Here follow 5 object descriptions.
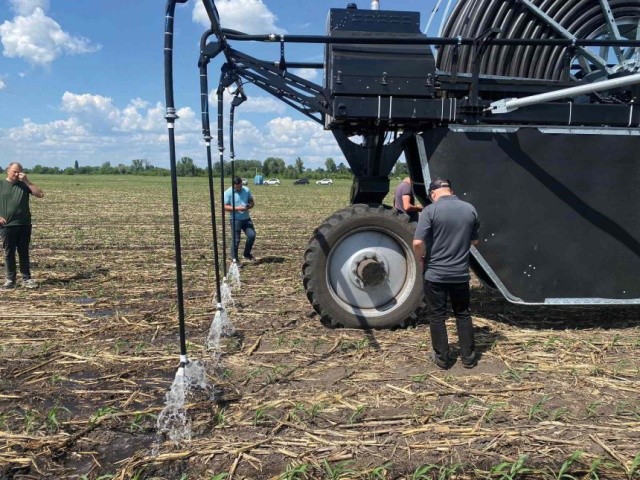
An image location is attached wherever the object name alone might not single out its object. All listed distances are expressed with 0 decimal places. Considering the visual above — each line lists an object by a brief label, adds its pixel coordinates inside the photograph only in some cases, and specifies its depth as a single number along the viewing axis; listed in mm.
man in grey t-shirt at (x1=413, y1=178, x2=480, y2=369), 4621
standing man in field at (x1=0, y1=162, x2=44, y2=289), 7941
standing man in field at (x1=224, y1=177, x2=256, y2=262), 10234
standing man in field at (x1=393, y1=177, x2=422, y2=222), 7887
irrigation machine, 5242
